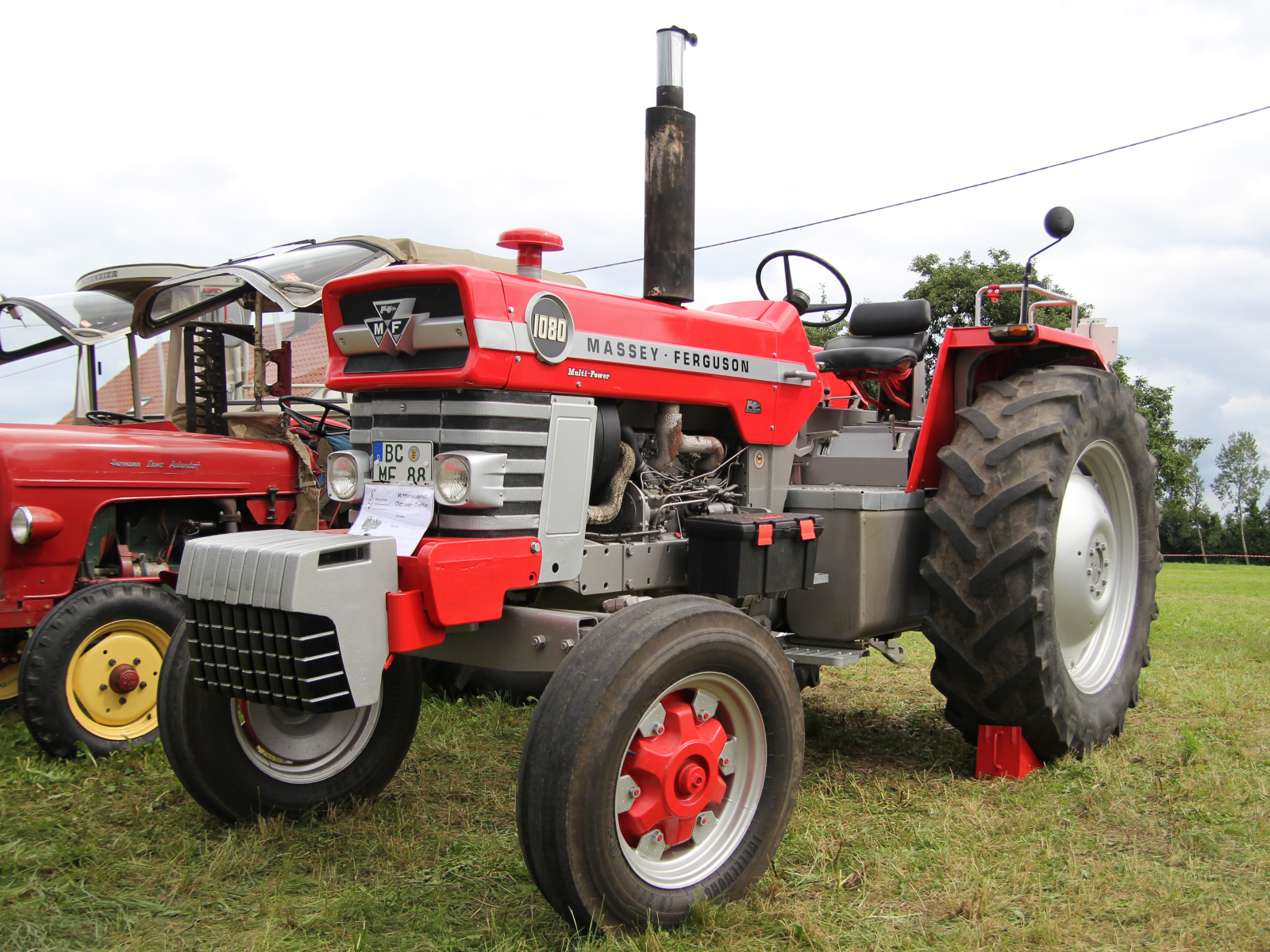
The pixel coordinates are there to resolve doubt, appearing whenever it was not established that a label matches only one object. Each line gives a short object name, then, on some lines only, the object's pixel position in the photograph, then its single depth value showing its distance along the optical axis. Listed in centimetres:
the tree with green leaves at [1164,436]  2519
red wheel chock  374
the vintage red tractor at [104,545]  446
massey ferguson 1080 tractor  253
